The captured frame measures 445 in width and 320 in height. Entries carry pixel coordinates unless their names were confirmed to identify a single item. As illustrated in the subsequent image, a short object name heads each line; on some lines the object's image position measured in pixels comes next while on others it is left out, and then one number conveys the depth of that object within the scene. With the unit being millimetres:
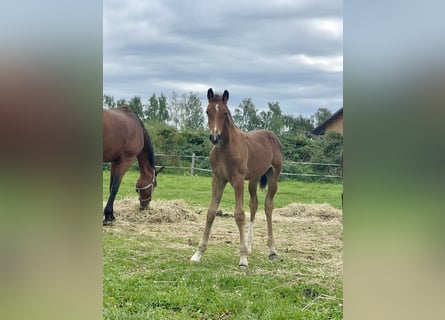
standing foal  3748
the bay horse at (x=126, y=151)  5582
